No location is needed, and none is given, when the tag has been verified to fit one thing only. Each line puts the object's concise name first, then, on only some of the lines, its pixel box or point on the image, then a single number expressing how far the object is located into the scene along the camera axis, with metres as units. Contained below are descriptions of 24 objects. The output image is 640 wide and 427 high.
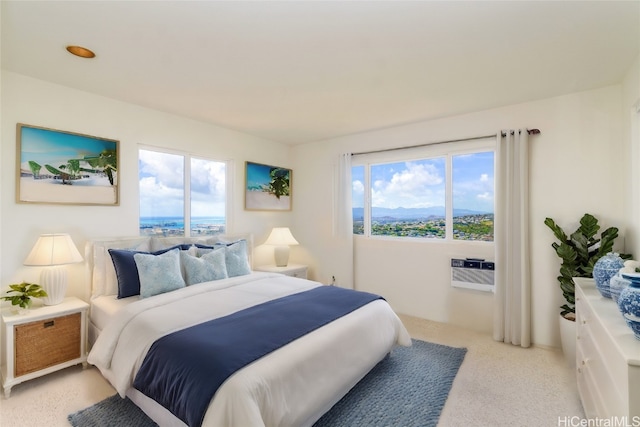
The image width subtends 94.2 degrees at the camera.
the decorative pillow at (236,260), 3.36
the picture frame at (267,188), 4.45
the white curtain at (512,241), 3.08
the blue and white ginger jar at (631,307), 1.24
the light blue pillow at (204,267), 2.98
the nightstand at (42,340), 2.20
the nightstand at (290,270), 4.21
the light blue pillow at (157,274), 2.64
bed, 1.53
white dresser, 1.14
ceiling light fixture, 2.12
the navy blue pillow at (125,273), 2.70
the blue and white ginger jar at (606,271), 1.81
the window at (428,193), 3.54
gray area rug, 1.93
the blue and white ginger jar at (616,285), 1.59
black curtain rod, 3.09
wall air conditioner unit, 3.38
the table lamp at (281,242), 4.38
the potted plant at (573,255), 2.58
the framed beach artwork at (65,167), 2.53
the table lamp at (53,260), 2.40
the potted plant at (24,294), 2.29
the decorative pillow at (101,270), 2.80
